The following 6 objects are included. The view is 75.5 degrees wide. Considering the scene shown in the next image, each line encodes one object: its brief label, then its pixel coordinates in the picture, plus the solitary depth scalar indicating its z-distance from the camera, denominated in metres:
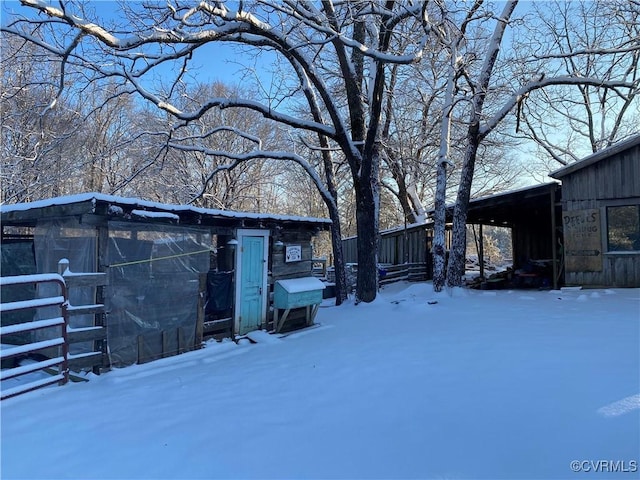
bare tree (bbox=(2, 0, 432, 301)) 6.96
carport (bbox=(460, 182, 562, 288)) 12.81
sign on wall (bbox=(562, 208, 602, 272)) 11.13
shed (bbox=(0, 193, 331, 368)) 5.33
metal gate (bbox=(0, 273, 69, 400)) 3.96
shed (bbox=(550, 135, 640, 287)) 10.72
